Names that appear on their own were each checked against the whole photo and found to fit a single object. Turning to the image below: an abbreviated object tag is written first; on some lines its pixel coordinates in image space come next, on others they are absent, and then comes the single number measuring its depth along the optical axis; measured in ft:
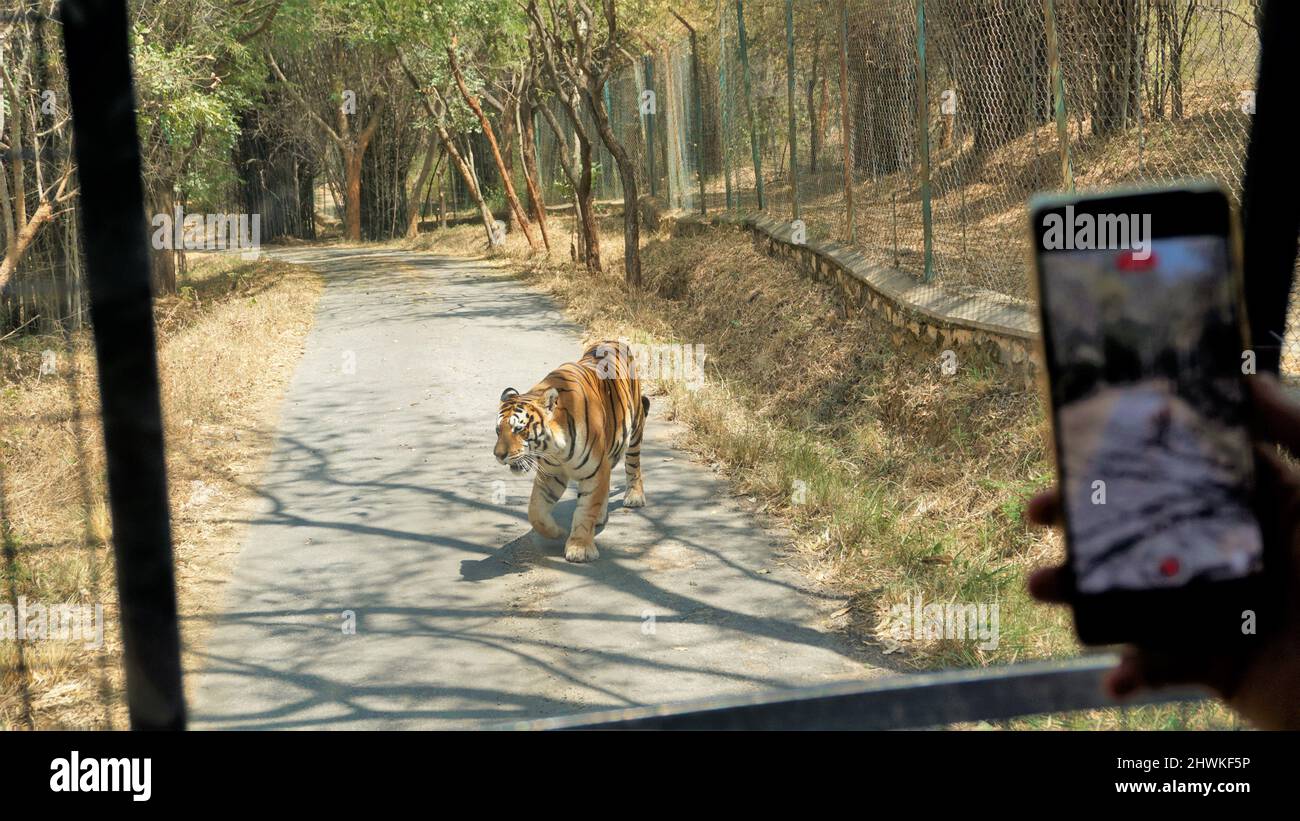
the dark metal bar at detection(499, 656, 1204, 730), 4.45
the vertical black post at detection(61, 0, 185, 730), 5.09
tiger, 19.88
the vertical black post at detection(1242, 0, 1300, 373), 5.78
